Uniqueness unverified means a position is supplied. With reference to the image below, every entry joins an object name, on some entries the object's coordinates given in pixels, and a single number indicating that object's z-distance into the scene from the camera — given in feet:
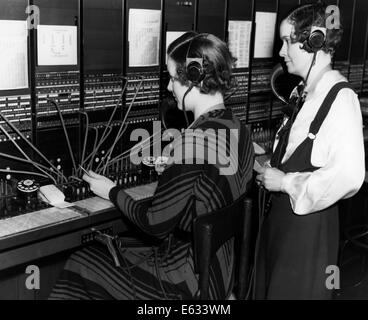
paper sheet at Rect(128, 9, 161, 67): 7.83
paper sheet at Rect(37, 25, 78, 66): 6.82
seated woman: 5.25
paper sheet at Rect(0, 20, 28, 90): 6.42
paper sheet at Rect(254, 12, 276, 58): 9.79
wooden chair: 4.84
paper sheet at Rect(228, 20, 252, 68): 9.33
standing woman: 5.79
